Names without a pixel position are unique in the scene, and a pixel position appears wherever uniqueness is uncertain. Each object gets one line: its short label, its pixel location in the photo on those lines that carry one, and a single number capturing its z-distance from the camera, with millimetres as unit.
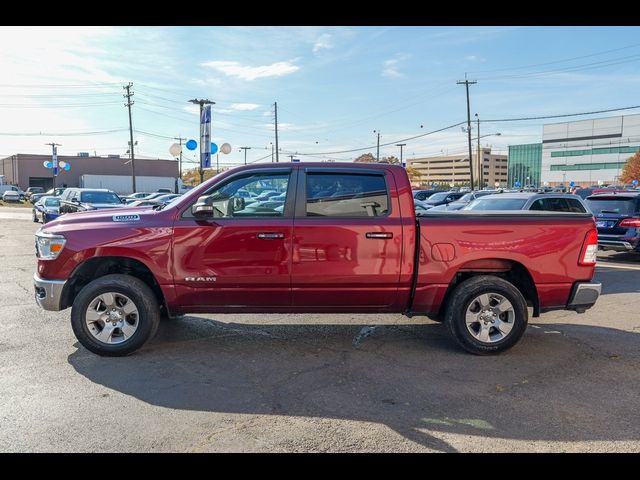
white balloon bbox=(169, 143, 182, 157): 22156
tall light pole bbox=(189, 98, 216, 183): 23139
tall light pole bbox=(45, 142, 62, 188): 50191
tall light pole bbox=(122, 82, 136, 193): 45844
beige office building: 148625
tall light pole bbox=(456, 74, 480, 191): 43250
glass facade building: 121500
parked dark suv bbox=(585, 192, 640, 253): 11258
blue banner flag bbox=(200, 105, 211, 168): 19922
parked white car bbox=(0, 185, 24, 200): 54038
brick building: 75125
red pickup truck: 4902
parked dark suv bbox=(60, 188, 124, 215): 17447
